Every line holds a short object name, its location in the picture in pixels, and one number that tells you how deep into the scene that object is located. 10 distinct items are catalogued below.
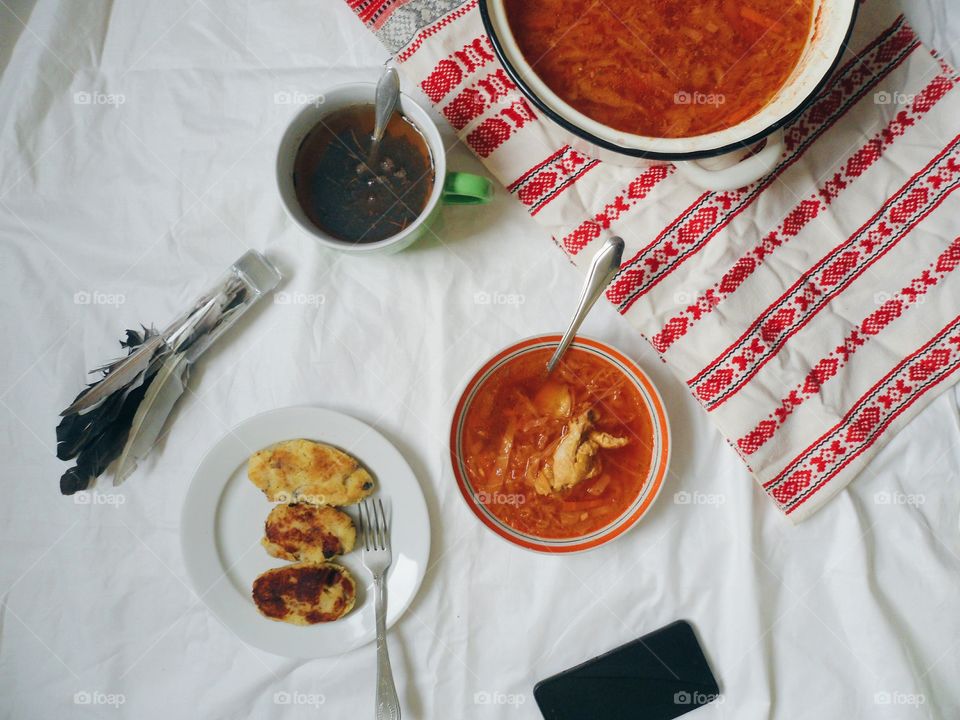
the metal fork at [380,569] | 0.99
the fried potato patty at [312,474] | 1.02
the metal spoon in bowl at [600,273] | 0.84
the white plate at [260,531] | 1.02
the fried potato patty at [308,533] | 1.02
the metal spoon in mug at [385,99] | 0.93
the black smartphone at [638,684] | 1.02
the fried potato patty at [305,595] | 1.01
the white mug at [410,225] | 0.95
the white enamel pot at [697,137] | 0.82
